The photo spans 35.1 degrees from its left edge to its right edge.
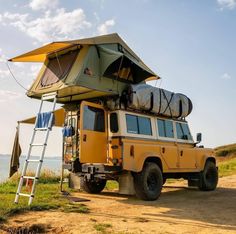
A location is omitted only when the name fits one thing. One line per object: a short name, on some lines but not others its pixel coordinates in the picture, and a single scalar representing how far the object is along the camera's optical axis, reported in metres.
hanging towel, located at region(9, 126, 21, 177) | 10.72
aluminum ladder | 8.62
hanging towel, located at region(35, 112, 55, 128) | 9.35
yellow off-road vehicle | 9.72
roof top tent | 9.57
